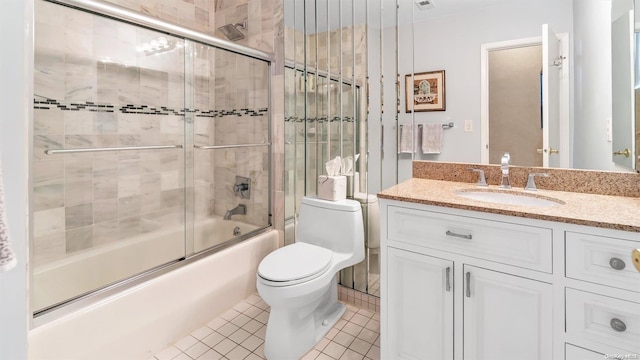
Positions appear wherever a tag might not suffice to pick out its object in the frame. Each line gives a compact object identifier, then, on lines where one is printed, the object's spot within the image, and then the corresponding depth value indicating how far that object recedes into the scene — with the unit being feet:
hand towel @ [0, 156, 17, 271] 1.84
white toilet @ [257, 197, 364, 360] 5.04
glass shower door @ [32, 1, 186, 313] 6.06
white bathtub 5.40
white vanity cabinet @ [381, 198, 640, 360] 3.30
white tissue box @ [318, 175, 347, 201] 6.39
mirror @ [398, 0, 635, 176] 4.49
